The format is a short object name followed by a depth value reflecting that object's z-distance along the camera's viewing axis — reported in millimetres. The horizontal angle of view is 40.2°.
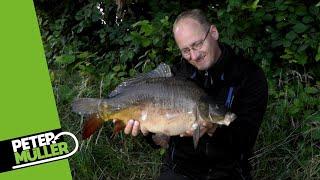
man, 1863
